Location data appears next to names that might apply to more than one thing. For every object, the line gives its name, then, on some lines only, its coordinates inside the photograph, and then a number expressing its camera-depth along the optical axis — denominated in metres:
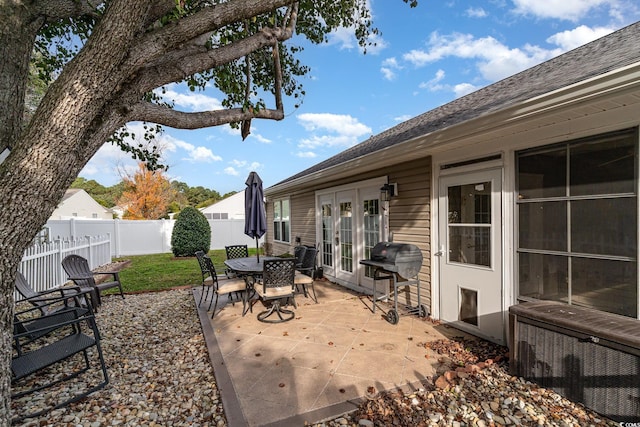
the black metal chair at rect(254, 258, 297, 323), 4.47
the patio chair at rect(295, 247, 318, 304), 5.59
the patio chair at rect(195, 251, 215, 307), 5.40
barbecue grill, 4.36
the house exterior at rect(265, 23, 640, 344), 2.52
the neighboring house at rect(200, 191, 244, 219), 28.06
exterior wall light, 5.23
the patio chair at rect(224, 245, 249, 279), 7.86
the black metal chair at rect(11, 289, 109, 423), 2.53
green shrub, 12.98
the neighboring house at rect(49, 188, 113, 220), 27.31
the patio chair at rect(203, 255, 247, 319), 4.81
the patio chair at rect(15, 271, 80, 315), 4.04
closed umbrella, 5.67
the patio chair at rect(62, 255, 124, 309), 5.14
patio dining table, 4.89
